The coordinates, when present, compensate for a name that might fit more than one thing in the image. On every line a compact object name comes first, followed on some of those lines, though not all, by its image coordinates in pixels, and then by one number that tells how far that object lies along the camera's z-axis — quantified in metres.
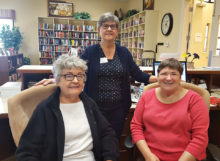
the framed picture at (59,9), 7.07
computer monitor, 2.15
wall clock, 4.43
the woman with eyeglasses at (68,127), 1.04
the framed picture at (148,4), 5.27
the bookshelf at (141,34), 5.05
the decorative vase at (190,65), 2.48
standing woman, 1.59
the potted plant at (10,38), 5.96
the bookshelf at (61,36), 6.84
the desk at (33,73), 1.92
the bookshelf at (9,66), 5.01
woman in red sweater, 1.20
